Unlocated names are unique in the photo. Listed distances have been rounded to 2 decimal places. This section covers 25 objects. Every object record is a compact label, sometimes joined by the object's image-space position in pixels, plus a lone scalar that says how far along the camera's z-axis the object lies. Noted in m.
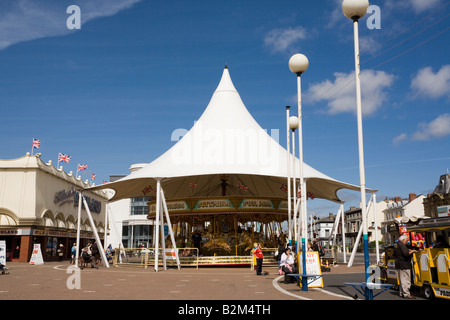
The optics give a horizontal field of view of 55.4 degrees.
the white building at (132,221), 75.12
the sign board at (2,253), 20.28
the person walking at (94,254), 25.73
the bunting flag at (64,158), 45.93
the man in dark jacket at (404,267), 11.02
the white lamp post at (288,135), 18.29
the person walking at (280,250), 20.34
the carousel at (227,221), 27.12
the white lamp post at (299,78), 13.49
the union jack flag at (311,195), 30.71
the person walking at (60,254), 37.32
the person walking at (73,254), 31.75
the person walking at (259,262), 19.87
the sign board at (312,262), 13.88
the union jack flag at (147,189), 31.23
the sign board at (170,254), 24.78
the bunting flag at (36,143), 41.16
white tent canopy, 25.09
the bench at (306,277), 11.90
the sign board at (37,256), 31.58
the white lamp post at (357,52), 9.63
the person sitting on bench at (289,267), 15.11
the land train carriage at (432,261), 9.98
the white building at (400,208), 85.00
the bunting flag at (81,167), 51.63
